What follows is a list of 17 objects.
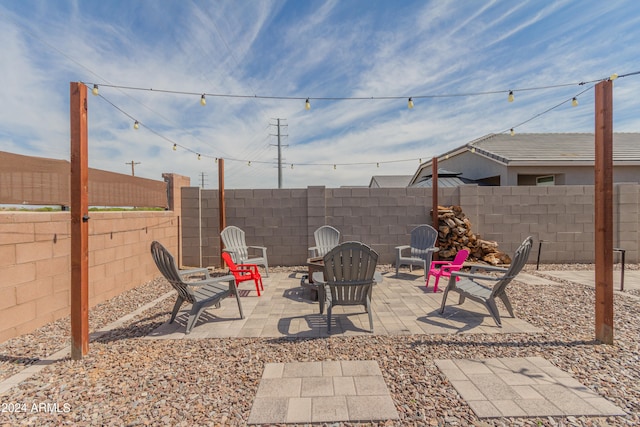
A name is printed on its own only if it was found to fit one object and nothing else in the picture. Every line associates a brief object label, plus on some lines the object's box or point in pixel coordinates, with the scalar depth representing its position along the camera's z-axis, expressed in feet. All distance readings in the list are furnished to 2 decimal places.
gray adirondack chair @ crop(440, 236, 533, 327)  9.58
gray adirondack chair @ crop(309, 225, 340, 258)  17.74
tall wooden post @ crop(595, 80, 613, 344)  7.86
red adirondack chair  11.49
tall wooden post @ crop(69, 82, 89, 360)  7.43
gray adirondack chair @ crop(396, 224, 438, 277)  15.74
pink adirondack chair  12.72
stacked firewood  18.70
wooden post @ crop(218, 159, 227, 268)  19.19
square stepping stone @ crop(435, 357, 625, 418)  5.42
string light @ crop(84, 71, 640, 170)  12.51
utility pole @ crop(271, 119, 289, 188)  59.85
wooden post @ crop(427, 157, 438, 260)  18.66
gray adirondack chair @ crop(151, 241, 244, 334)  9.19
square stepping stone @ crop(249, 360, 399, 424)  5.34
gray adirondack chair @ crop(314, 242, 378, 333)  9.27
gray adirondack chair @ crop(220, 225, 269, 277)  16.16
